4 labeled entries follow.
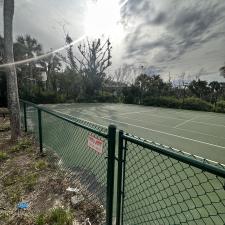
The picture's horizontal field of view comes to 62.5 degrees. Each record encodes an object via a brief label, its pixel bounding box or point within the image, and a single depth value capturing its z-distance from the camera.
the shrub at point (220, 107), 20.22
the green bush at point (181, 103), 21.00
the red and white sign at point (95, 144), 2.25
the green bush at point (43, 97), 21.55
